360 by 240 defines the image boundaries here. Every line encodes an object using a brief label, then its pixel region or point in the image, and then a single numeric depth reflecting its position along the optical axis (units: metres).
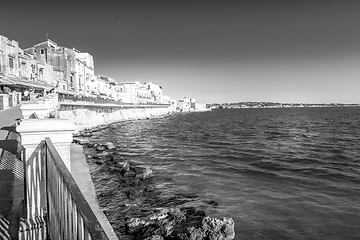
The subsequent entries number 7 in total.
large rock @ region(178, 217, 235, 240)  8.25
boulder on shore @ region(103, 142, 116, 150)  26.70
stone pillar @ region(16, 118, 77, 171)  4.00
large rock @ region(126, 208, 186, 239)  8.43
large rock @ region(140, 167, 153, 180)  15.44
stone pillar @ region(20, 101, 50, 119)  8.99
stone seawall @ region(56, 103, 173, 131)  41.19
